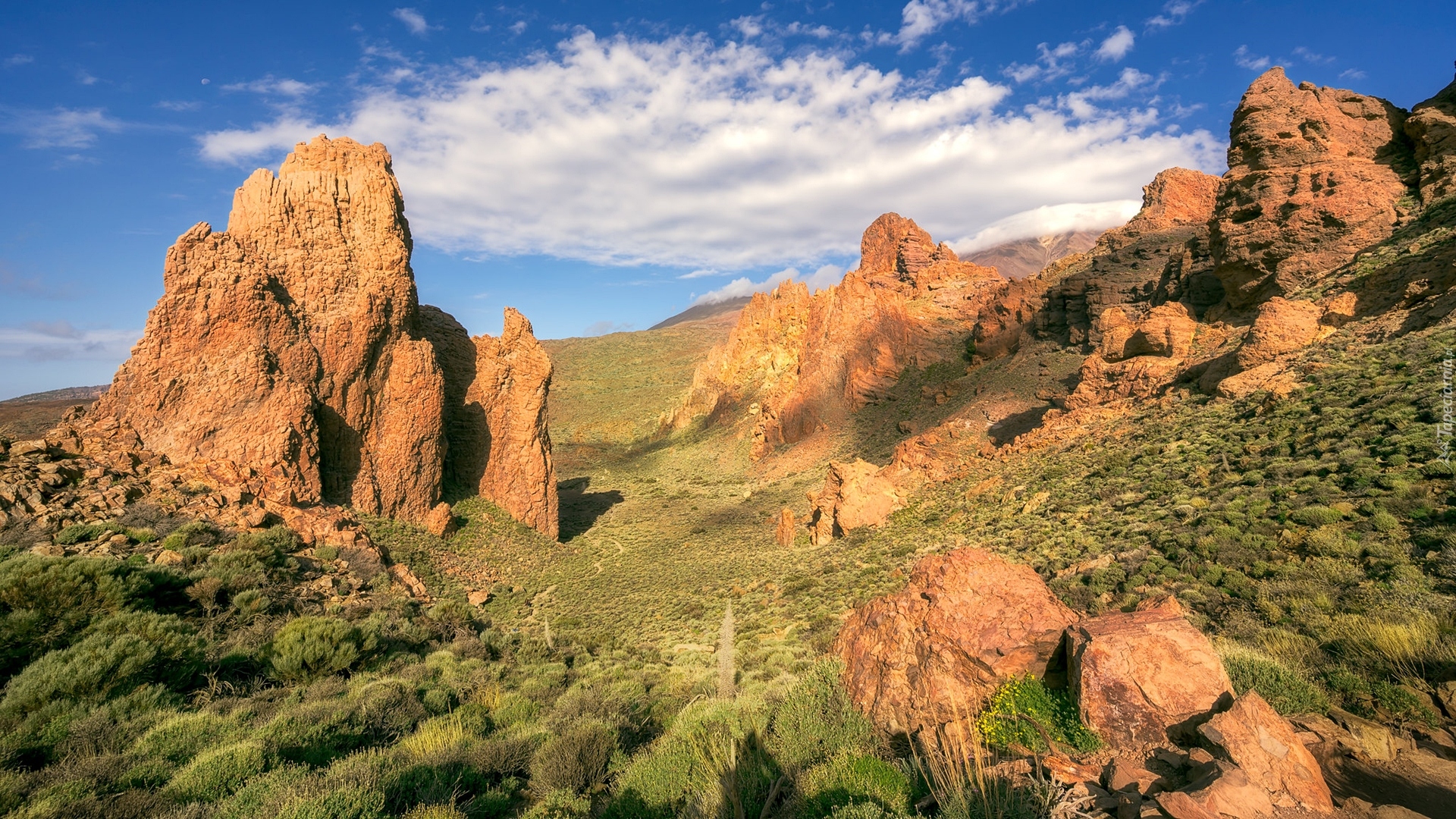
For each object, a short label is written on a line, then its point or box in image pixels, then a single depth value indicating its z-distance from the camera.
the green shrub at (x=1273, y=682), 4.78
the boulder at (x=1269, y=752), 3.59
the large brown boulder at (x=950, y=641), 5.94
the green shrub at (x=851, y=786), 4.80
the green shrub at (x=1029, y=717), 5.05
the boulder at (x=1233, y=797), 3.39
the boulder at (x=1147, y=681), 4.66
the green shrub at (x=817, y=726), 6.02
